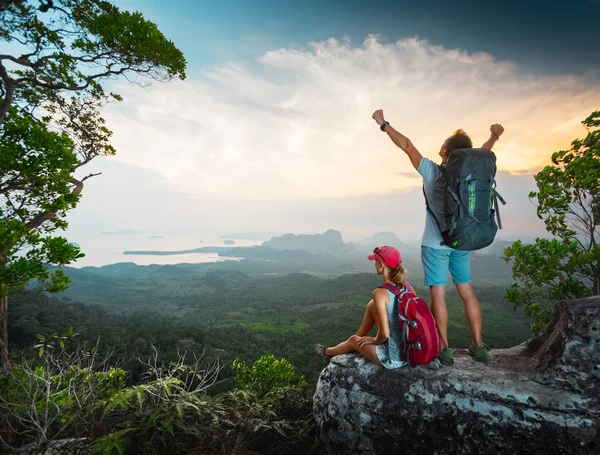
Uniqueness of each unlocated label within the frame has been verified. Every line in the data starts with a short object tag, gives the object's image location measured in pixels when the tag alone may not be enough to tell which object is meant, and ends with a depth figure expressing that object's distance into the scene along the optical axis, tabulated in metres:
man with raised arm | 3.04
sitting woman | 2.81
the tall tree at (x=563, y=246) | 4.01
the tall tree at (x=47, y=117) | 3.78
